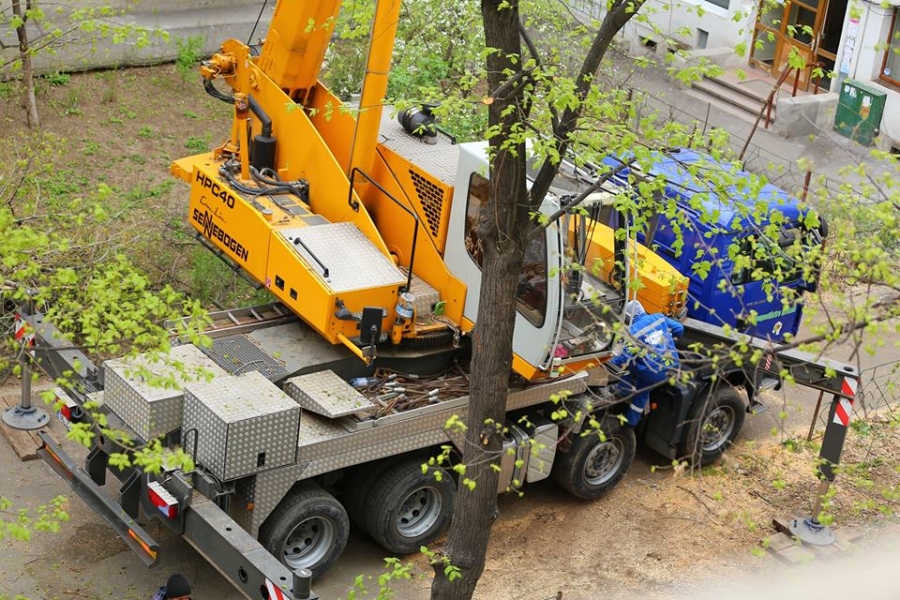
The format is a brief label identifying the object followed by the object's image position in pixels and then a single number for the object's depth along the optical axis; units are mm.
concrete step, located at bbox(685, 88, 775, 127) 22938
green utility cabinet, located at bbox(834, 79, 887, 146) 22109
